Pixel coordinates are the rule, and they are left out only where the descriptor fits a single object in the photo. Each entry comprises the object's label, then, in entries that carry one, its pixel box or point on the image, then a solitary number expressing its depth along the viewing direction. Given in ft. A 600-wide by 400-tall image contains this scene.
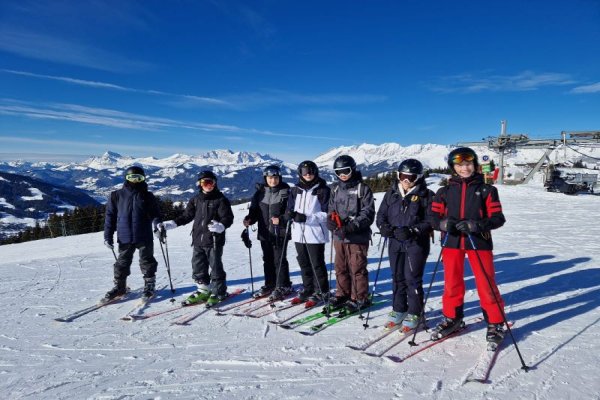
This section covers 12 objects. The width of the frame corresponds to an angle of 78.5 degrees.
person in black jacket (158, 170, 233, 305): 18.06
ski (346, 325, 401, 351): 13.01
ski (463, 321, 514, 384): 10.77
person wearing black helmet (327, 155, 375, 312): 15.31
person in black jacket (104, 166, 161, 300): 19.04
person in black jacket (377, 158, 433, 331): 13.82
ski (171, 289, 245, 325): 16.11
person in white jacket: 16.97
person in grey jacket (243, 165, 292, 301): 18.42
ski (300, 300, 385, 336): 14.56
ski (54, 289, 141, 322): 17.04
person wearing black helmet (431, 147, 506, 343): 12.42
